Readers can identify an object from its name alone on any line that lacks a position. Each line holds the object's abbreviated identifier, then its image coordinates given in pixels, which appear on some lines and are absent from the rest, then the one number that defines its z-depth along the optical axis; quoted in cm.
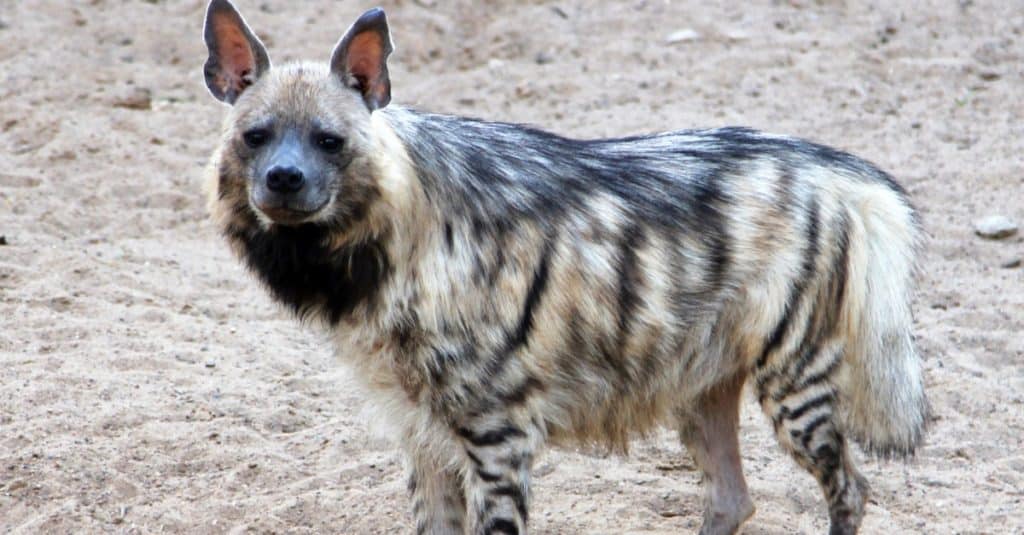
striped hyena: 822
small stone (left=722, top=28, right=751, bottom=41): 1744
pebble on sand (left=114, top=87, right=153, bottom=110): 1634
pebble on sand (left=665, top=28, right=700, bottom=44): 1756
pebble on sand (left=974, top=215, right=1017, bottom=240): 1384
